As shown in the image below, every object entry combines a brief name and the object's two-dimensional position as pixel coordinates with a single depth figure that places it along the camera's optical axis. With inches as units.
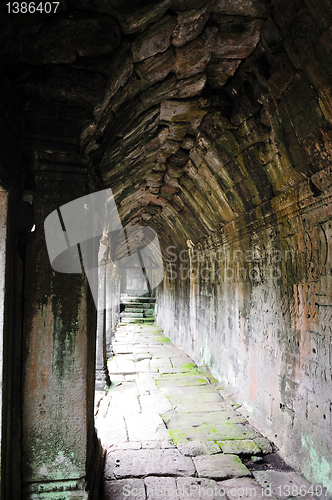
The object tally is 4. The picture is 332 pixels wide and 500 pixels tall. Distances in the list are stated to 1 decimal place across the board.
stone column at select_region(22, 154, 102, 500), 100.3
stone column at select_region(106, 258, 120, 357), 390.3
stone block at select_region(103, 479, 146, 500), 123.8
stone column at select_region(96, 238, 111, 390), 252.4
